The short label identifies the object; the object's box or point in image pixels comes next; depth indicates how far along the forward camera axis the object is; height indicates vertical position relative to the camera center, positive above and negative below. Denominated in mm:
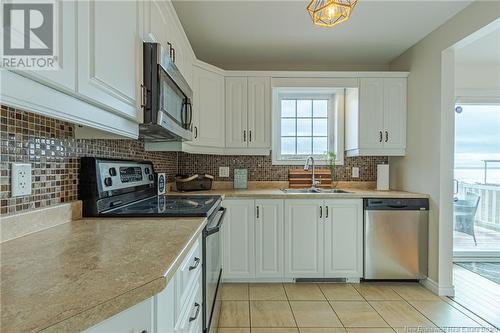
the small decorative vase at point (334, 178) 3351 -163
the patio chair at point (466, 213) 3643 -605
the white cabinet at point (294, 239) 2746 -711
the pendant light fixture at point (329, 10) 1491 +816
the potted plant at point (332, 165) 3344 -14
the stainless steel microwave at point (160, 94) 1369 +346
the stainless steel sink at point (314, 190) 3099 -284
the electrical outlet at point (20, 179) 1006 -61
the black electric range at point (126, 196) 1441 -189
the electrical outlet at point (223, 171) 3328 -95
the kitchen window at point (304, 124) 3443 +472
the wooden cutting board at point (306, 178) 3328 -162
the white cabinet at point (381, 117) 3062 +493
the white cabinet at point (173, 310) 634 -409
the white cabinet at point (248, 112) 3029 +531
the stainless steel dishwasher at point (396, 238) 2688 -684
